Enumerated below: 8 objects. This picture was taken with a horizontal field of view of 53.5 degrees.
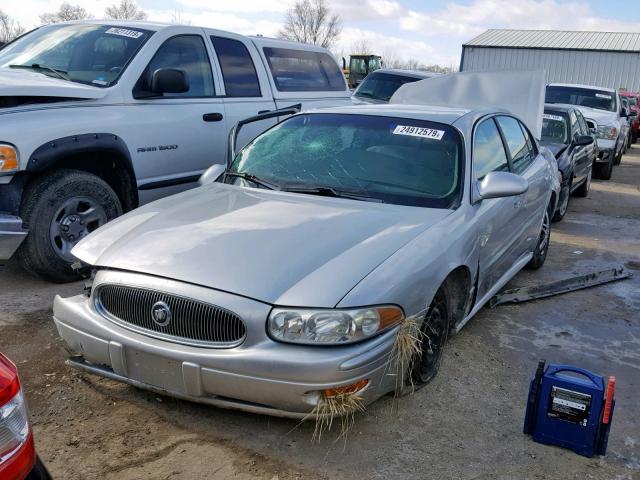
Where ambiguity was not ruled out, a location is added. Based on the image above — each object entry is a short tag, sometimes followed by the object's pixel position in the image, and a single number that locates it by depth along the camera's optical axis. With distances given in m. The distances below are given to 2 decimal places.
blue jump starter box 2.98
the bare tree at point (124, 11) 46.91
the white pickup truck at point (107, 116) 4.51
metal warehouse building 35.34
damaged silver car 2.78
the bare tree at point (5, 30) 43.66
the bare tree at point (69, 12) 44.10
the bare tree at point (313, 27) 57.12
